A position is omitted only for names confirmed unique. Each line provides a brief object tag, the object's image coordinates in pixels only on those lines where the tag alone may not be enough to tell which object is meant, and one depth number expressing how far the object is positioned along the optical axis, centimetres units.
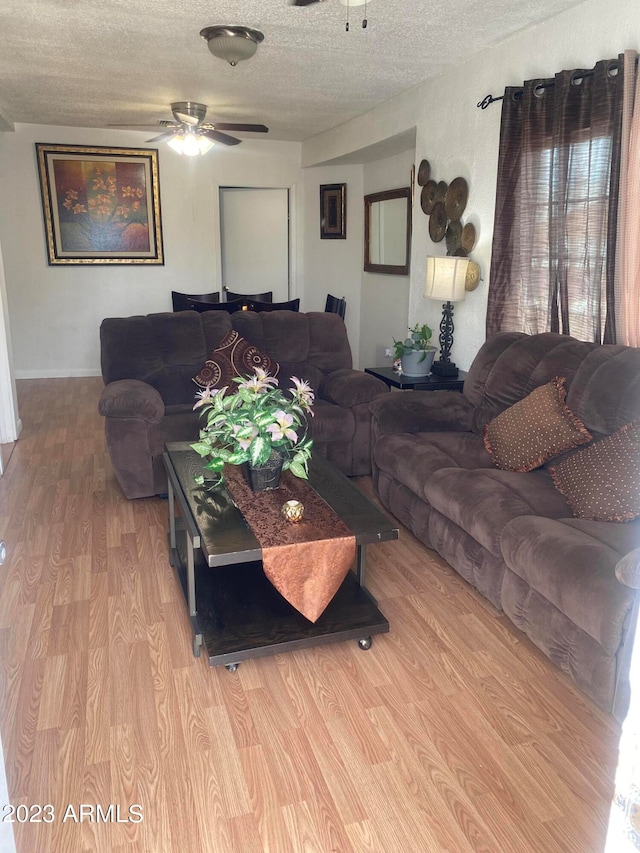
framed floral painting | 665
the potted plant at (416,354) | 418
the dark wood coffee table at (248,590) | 222
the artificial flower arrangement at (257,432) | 237
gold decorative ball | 230
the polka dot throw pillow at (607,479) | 233
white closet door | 739
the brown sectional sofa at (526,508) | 197
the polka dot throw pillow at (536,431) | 280
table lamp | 398
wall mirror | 601
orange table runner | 217
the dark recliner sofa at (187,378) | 364
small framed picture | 708
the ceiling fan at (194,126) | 493
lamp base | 425
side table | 408
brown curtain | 301
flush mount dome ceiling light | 343
